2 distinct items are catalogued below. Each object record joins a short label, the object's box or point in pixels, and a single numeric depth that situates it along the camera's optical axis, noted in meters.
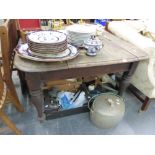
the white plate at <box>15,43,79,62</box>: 1.02
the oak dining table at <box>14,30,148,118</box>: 1.04
